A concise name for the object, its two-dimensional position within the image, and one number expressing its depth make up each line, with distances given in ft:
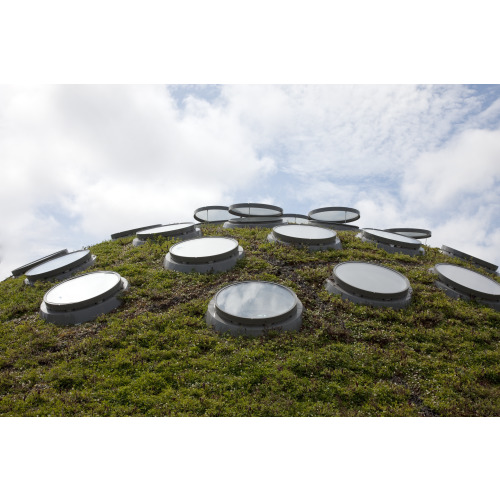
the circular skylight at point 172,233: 72.84
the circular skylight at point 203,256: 55.97
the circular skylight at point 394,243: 70.69
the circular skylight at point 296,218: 107.45
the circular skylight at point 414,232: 95.70
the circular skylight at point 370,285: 47.93
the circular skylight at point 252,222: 87.85
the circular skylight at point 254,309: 40.81
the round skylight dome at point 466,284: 52.24
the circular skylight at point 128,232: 87.48
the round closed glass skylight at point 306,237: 65.26
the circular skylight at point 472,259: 73.10
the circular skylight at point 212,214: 106.22
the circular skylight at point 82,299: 46.68
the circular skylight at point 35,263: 69.10
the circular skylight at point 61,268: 60.39
